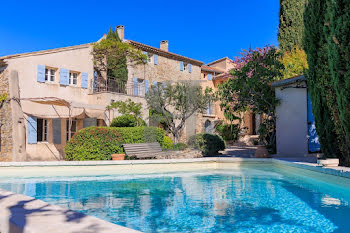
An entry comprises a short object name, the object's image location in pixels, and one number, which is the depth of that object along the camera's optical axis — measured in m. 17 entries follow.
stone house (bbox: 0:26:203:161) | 16.53
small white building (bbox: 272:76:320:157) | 14.56
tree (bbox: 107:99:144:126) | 19.66
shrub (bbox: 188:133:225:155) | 15.95
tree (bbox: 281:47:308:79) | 20.30
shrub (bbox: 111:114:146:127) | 18.31
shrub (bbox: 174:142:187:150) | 17.70
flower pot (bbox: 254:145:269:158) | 14.24
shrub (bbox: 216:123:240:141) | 28.08
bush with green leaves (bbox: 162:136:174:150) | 17.12
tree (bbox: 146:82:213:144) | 18.53
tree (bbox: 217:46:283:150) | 15.52
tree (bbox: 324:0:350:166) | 8.42
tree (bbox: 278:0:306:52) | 25.53
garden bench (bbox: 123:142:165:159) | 14.52
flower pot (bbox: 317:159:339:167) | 9.16
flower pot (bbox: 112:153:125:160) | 14.21
